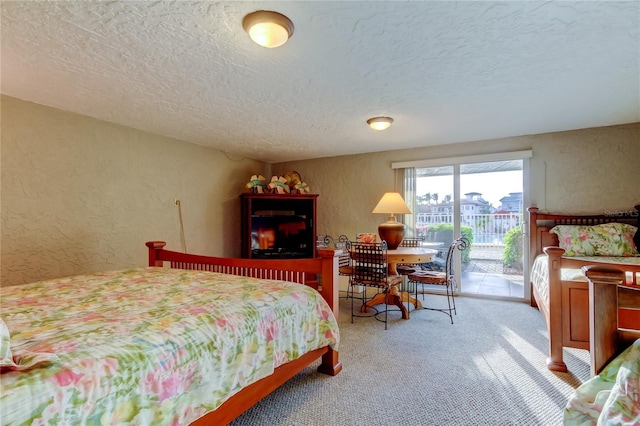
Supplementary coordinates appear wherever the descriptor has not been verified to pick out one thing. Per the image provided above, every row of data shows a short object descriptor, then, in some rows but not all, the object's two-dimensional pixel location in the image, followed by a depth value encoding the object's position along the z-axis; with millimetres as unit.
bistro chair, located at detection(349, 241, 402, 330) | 3164
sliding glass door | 4129
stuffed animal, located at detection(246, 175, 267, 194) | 4754
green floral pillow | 3234
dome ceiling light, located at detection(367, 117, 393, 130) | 3258
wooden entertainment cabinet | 4734
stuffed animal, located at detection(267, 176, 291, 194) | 4816
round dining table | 3264
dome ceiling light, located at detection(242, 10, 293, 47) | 1617
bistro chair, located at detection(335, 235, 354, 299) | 3686
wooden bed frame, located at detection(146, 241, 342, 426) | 1500
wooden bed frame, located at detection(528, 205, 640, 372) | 2203
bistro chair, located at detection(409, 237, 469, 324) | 3305
